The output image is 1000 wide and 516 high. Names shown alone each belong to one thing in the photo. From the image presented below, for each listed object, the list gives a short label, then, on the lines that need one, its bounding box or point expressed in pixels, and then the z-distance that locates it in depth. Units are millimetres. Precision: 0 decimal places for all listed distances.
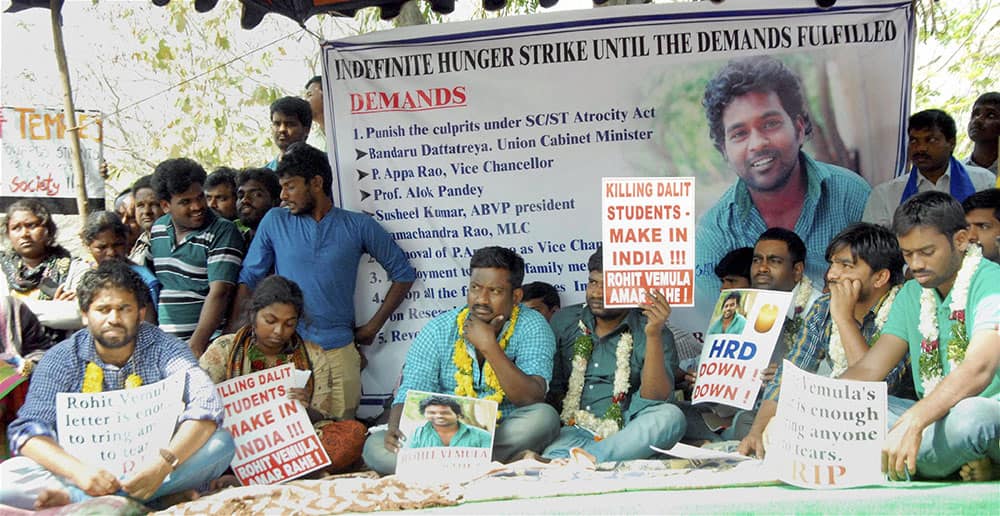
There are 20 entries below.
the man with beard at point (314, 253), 6316
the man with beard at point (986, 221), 5293
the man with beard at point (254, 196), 6793
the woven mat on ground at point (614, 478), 4770
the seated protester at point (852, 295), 5191
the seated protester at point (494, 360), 5418
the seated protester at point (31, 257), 6316
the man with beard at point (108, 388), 4812
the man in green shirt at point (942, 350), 4602
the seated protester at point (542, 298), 6316
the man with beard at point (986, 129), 6988
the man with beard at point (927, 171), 6320
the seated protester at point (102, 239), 6102
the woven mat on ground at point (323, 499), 4820
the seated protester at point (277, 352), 5598
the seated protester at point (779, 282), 5551
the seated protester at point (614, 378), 5402
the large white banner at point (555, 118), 6371
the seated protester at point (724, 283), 5996
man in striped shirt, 6309
